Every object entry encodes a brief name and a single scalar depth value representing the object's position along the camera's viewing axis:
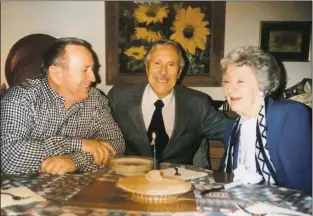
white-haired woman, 0.95
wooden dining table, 0.61
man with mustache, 1.13
